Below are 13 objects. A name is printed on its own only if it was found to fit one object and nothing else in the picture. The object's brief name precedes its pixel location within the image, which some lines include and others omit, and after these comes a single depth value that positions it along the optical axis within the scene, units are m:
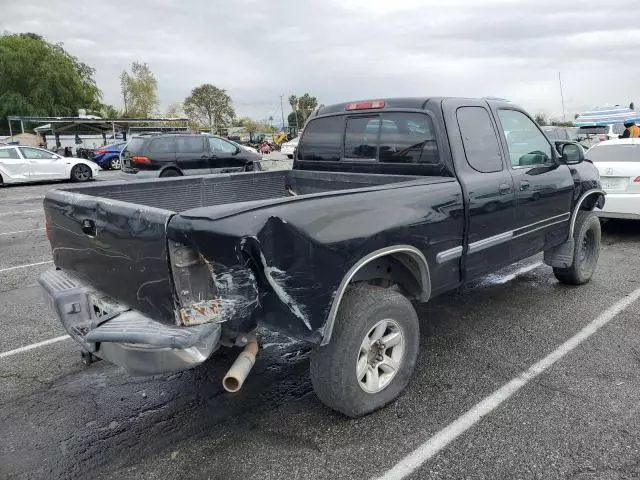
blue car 26.05
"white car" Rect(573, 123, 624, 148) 19.16
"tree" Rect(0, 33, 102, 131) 43.09
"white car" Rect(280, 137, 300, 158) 33.25
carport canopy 31.06
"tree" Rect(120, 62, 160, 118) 69.12
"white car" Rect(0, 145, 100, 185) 18.28
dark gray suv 13.61
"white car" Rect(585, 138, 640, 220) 7.50
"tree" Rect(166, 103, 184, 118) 78.44
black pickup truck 2.54
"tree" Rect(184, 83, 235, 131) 79.38
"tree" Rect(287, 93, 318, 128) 74.00
